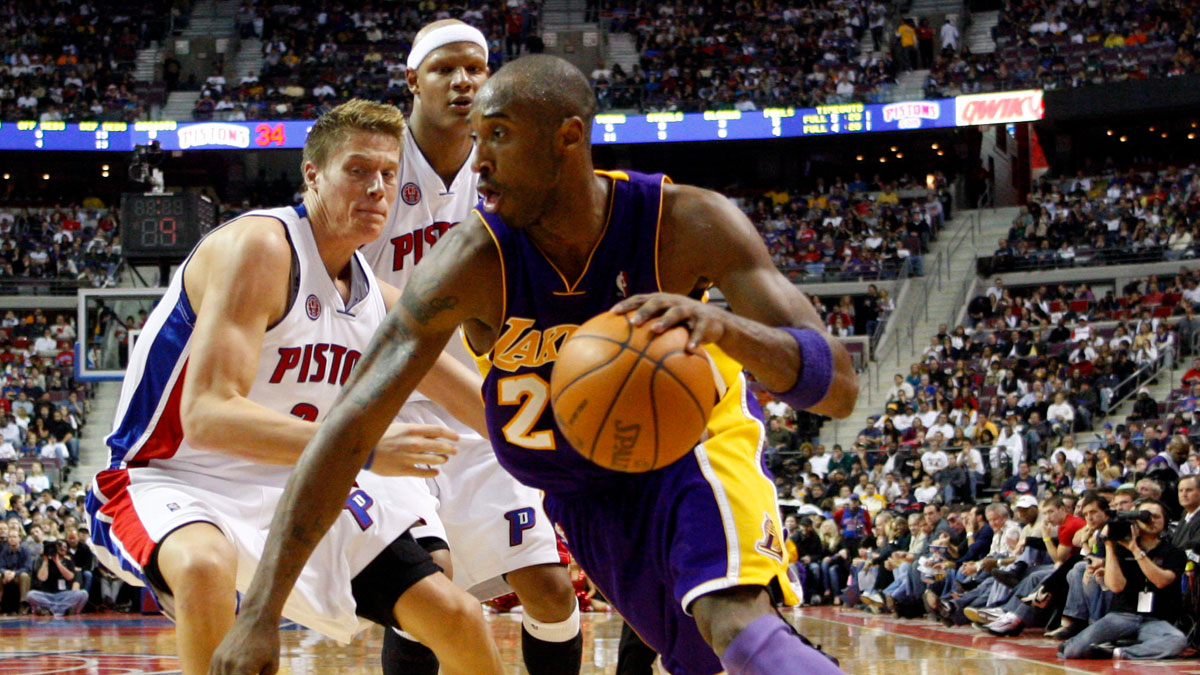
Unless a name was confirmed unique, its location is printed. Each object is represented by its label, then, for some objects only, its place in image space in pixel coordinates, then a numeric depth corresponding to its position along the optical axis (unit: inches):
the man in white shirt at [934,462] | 611.5
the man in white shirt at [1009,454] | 600.0
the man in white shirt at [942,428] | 661.9
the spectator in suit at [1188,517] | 314.2
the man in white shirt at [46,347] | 934.4
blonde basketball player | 129.5
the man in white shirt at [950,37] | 1112.2
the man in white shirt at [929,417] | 695.1
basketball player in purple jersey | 103.1
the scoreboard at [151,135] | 1087.6
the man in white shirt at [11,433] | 781.9
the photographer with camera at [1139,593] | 312.0
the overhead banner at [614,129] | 1066.1
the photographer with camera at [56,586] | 565.6
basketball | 93.4
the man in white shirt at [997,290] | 872.5
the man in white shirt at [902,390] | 749.0
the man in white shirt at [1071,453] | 562.2
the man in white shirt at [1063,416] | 644.1
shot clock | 631.8
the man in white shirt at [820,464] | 689.6
